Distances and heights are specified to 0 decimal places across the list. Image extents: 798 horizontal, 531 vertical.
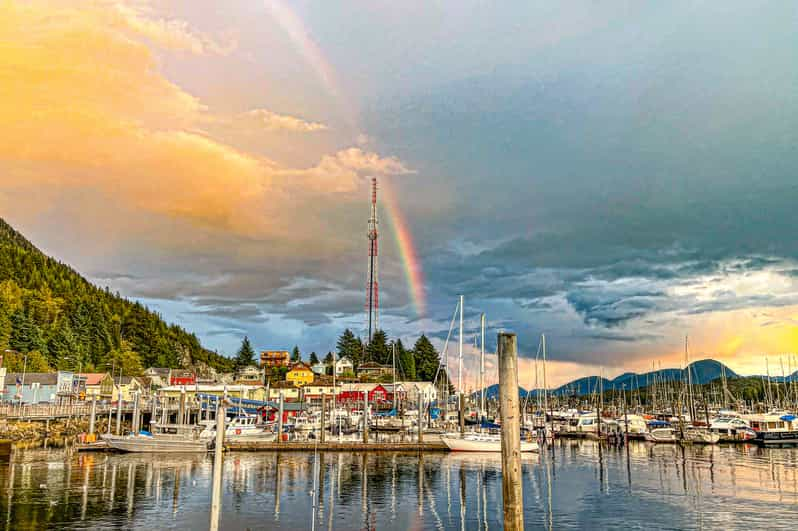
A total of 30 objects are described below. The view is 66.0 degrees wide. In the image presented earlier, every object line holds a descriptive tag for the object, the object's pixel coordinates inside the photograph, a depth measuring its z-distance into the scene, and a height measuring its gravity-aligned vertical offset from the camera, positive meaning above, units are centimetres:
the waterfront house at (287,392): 14188 -100
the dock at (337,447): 7000 -660
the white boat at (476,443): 6950 -611
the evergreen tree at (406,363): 16795 +691
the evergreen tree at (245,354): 19162 +1009
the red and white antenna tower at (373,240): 12416 +2963
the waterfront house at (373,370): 15725 +459
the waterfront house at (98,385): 12731 +37
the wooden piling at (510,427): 1631 -101
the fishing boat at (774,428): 8369 -556
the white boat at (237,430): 7344 -514
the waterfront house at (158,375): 15875 +315
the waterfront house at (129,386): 13300 +20
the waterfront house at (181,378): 14018 +215
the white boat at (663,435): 8838 -649
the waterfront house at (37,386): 11292 +7
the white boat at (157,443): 6738 -605
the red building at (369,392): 12619 -104
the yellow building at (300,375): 15850 +321
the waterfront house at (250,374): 17388 +382
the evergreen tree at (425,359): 17575 +832
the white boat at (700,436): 8669 -656
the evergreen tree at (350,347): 18725 +1236
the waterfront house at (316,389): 13700 -29
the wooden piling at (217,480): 1833 -277
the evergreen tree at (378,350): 17362 +1062
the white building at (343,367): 16538 +562
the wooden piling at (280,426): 7315 -451
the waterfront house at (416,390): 13162 -40
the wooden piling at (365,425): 7146 -430
